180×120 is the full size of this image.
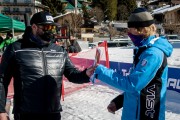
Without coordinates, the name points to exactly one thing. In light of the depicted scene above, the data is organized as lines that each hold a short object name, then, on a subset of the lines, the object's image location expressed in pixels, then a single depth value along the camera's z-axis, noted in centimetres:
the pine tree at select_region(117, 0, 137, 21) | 4992
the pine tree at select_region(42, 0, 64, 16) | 4279
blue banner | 434
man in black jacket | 196
